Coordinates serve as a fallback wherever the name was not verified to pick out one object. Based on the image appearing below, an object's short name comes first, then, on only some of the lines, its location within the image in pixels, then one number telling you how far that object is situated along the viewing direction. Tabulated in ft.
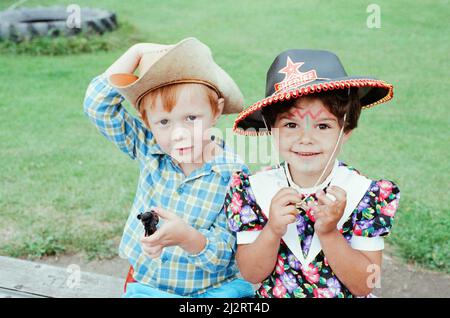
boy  7.16
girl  6.46
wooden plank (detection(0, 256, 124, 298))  9.38
